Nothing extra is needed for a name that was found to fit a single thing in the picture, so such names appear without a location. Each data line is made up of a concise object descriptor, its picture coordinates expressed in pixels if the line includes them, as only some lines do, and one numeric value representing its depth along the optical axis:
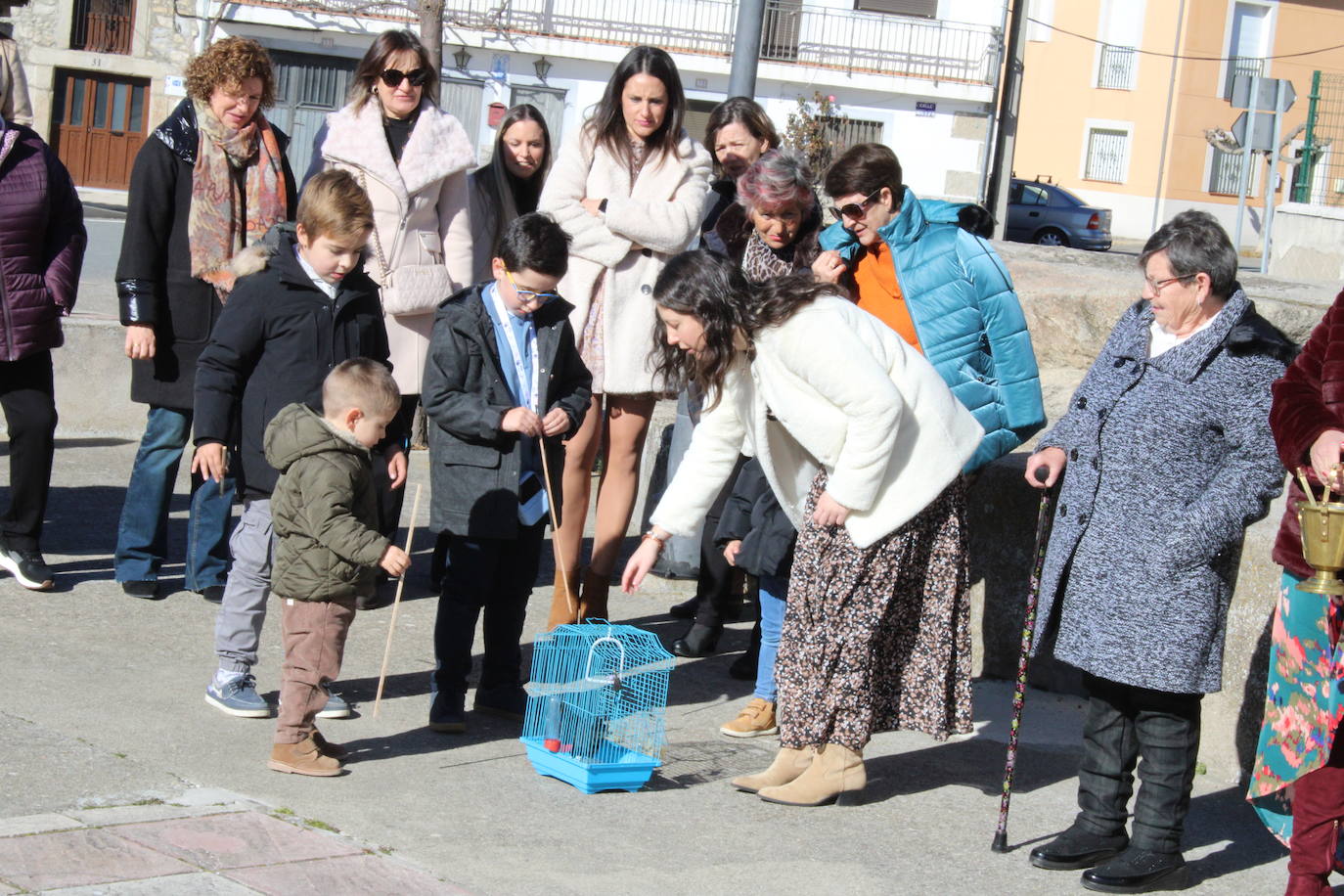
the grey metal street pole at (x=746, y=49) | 15.21
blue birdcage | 8.45
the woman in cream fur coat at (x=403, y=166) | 11.23
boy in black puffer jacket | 9.09
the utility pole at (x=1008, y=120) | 49.07
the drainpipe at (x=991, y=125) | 61.99
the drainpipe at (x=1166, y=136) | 74.57
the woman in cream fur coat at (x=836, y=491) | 7.95
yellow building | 75.42
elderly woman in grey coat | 7.42
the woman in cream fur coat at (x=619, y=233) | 10.89
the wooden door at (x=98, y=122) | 62.84
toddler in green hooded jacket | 8.16
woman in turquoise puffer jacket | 9.18
